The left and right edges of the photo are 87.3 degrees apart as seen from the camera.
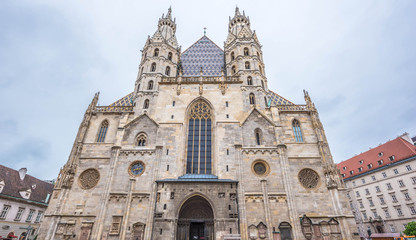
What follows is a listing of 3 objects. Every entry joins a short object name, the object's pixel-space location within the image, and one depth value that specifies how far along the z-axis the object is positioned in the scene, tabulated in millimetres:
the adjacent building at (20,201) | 23359
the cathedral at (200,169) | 16469
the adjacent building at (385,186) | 28344
